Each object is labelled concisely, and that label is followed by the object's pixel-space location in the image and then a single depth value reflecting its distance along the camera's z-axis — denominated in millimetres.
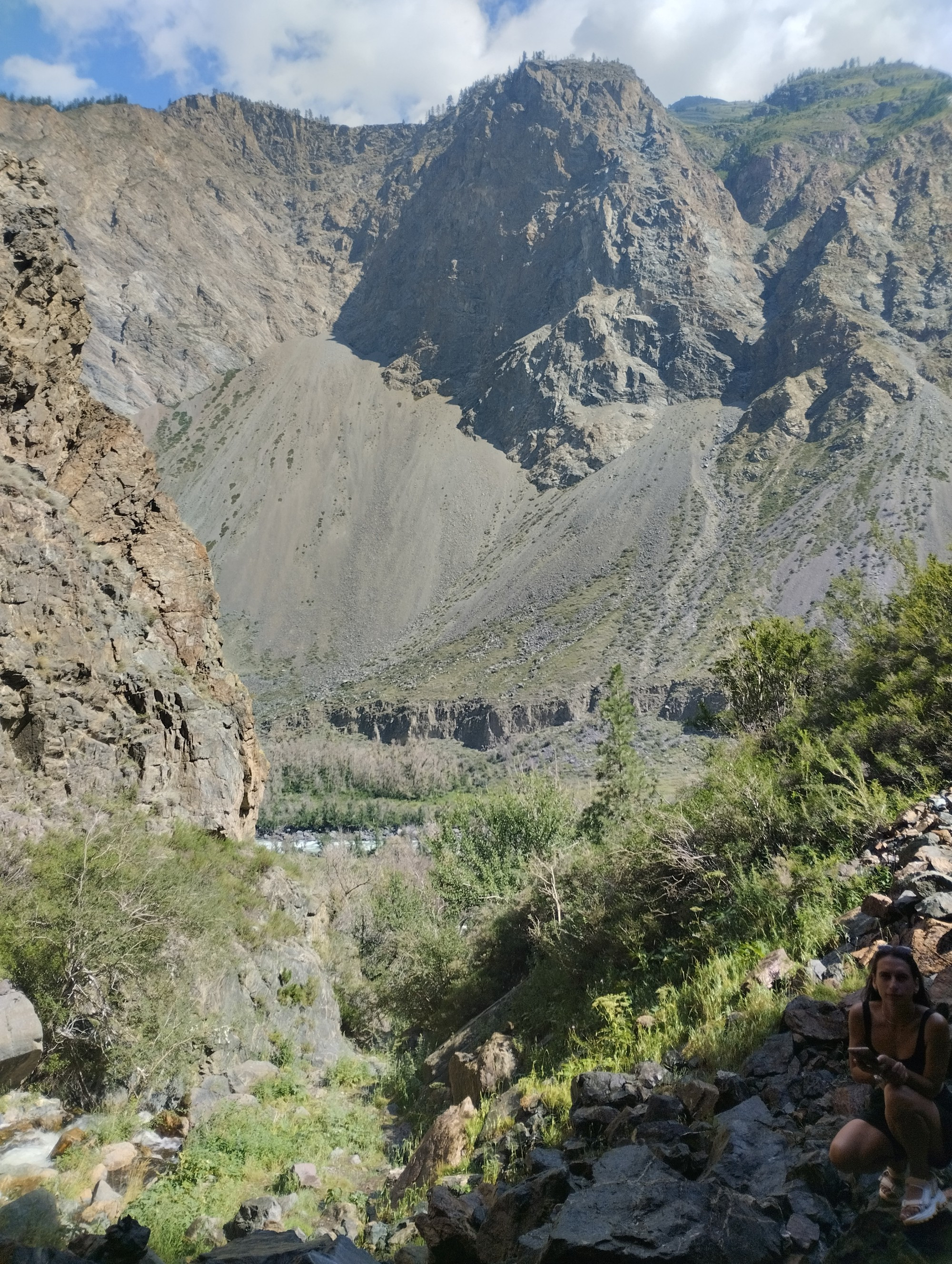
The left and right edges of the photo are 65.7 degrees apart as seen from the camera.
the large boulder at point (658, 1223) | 3482
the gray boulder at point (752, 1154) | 3936
